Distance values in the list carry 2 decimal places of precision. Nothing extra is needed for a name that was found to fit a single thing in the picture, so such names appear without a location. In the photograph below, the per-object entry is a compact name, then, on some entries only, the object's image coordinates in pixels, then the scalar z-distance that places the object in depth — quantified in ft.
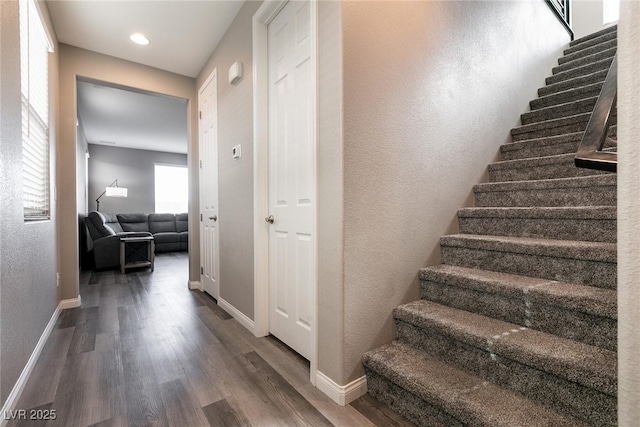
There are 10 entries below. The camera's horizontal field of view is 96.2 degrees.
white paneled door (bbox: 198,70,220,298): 9.78
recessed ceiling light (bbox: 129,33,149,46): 8.98
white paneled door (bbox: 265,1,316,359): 5.68
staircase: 3.38
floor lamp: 21.06
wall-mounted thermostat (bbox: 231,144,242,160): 7.88
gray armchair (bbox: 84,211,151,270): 15.10
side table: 15.05
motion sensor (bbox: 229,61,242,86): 7.73
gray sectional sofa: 15.21
